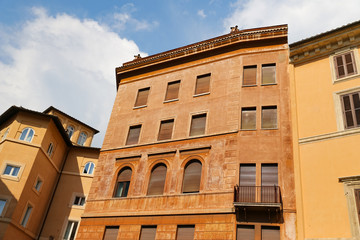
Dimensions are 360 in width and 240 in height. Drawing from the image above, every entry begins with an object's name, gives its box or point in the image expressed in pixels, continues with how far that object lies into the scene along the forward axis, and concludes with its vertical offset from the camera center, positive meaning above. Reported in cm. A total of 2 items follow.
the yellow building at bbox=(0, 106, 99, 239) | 2436 +821
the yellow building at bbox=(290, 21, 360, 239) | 1485 +880
